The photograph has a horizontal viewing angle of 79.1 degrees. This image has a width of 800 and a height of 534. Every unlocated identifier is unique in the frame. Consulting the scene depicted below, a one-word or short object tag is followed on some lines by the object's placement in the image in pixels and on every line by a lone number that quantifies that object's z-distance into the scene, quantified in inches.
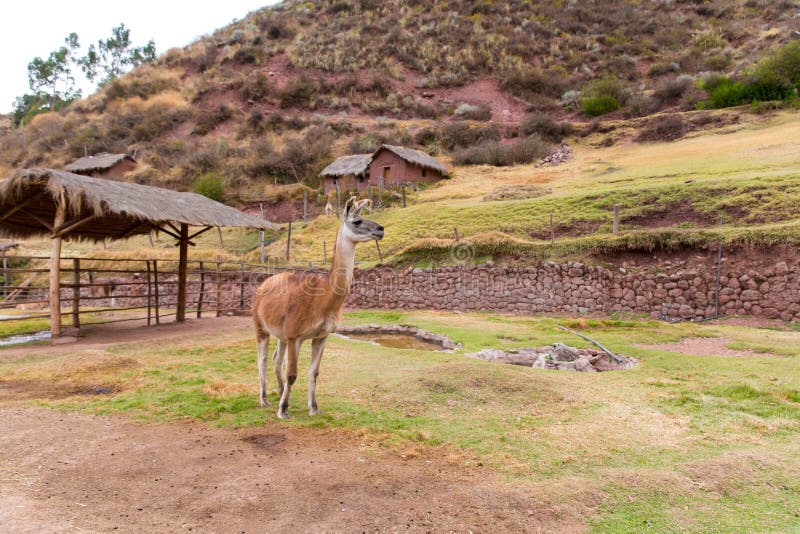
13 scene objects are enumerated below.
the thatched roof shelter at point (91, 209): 411.2
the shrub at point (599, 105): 1780.6
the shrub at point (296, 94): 2237.9
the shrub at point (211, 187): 1427.2
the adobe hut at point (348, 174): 1414.9
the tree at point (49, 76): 3144.7
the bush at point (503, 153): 1492.4
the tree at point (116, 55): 3275.1
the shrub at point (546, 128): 1668.3
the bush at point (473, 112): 2016.5
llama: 232.7
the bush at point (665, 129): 1379.2
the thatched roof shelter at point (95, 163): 1632.4
